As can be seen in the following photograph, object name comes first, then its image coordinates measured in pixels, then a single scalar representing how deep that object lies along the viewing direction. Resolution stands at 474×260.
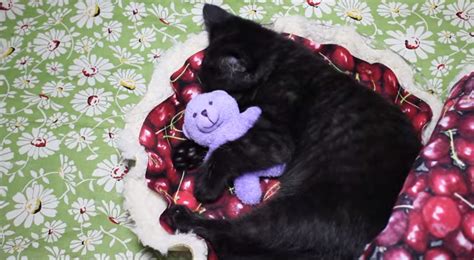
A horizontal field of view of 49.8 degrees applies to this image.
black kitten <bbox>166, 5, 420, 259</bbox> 1.04
